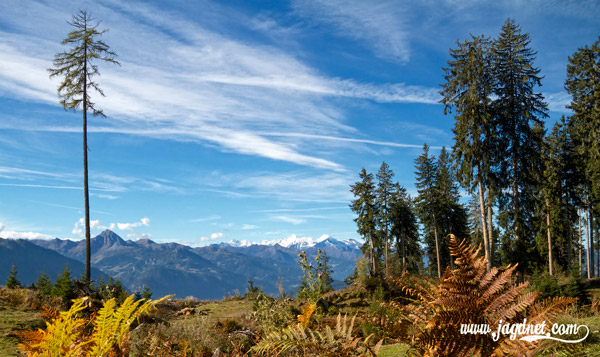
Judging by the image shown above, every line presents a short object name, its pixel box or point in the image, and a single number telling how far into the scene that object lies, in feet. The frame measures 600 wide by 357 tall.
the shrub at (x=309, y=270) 36.90
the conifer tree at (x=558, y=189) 100.99
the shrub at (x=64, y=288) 44.55
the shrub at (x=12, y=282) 61.16
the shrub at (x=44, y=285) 49.03
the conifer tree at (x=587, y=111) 84.33
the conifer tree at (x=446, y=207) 135.33
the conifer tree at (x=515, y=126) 77.87
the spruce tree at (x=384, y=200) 151.12
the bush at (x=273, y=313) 27.13
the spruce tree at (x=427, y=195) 133.28
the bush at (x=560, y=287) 53.91
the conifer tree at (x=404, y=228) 152.87
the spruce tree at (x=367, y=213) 147.02
